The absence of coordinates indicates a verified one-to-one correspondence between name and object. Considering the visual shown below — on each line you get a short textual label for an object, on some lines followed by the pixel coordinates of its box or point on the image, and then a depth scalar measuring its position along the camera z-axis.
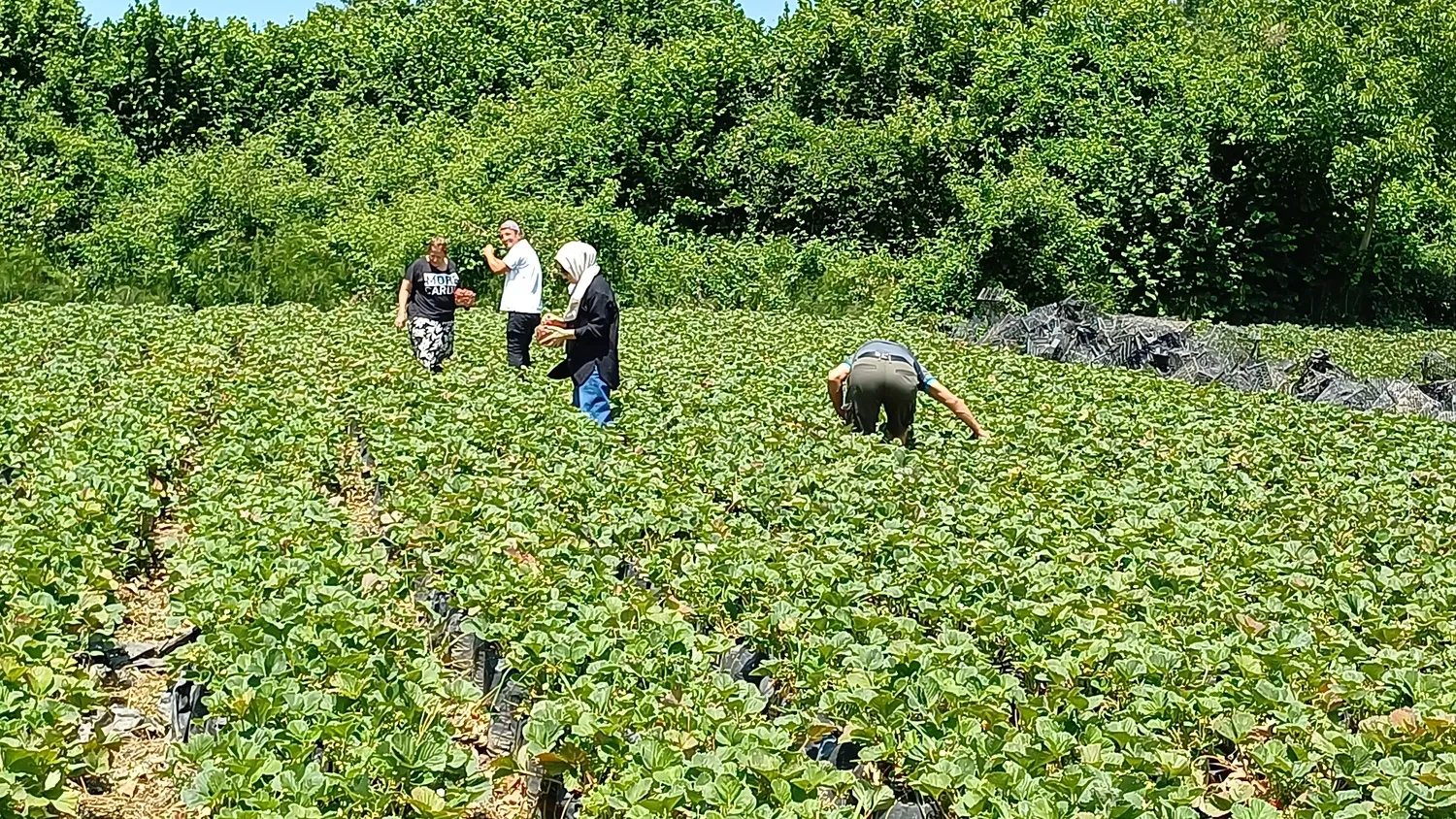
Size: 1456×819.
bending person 7.86
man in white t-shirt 10.02
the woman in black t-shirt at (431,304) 10.07
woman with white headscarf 8.63
